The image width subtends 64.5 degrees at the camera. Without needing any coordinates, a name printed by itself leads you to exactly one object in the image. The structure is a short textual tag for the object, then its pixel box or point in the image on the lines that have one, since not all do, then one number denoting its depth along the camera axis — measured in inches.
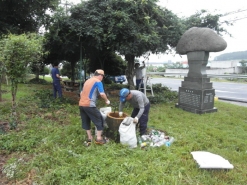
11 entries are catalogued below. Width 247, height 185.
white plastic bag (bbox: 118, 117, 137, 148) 151.3
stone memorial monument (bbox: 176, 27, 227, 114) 280.7
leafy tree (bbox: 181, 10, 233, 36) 392.8
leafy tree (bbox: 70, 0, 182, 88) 284.2
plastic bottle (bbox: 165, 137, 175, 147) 165.2
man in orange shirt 156.5
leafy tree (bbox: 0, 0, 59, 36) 337.3
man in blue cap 163.8
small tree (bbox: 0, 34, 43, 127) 177.6
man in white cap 408.9
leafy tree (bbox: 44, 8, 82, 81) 308.7
